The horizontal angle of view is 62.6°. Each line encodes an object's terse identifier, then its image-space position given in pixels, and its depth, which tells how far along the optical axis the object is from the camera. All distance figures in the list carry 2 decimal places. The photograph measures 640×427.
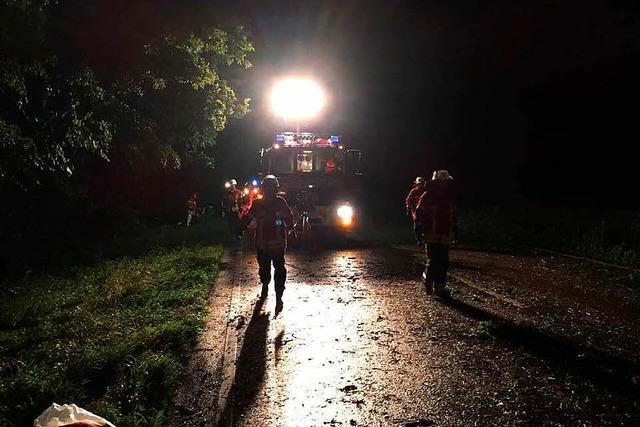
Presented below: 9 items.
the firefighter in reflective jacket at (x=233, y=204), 17.34
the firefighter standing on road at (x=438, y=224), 8.30
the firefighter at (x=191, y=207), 21.59
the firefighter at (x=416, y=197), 12.91
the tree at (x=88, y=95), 7.16
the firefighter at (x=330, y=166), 16.50
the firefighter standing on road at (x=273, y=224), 8.02
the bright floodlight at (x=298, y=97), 20.61
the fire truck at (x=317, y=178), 16.12
